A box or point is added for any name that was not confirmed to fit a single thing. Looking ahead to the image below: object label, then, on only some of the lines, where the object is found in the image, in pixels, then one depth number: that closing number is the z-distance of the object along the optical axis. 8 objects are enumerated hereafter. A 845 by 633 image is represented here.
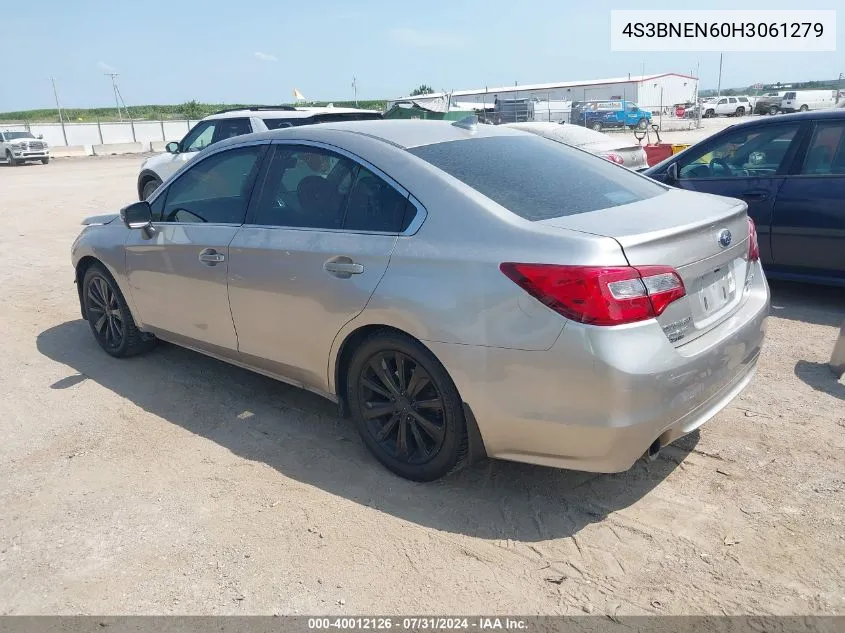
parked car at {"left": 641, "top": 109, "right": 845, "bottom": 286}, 5.67
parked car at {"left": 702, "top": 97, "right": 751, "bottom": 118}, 55.87
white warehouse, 72.31
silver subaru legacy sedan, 2.73
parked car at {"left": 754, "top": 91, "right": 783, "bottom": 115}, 52.06
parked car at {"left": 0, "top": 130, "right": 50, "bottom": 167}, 31.55
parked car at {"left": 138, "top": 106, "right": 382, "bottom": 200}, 10.72
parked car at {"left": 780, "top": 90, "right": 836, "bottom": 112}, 49.38
